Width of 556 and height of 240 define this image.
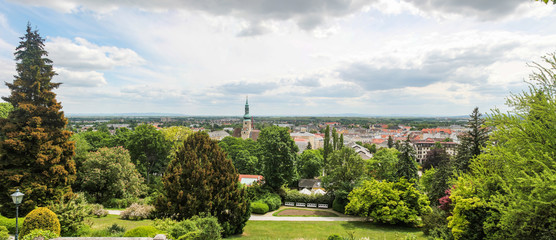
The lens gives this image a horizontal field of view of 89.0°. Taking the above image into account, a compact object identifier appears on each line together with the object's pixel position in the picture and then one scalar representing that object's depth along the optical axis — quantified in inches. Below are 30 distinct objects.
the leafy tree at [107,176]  871.7
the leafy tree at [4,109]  1098.7
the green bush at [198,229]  469.7
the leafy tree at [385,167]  1150.3
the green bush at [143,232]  432.9
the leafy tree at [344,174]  1002.7
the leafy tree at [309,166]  1790.1
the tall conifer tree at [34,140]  609.6
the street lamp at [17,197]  406.5
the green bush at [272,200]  1001.5
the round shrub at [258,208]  947.7
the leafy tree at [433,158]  1663.9
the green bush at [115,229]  502.9
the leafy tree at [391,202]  783.5
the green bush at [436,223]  610.5
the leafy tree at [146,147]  1290.6
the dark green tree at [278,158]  1077.8
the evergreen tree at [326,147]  2136.1
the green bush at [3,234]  430.9
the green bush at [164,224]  494.6
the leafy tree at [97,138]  1531.5
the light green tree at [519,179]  349.4
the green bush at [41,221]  438.6
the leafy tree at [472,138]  799.7
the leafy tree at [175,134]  1323.8
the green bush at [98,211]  711.7
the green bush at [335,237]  424.9
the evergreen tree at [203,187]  598.9
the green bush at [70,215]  506.6
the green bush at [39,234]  416.3
